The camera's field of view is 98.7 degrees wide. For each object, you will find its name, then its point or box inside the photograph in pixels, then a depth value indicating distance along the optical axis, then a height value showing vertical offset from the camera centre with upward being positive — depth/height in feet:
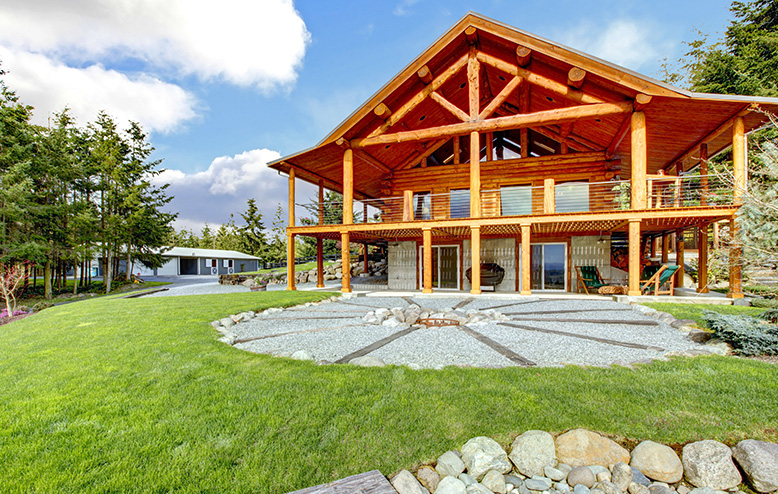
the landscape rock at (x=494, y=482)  7.07 -4.79
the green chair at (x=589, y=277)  36.55 -2.28
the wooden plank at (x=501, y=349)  13.32 -4.26
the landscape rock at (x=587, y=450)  7.56 -4.43
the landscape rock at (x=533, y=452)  7.45 -4.46
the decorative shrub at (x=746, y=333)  13.03 -3.09
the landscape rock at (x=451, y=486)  6.77 -4.69
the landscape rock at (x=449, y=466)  7.17 -4.52
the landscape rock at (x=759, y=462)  6.77 -4.28
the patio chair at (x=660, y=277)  30.12 -1.87
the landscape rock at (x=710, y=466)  7.02 -4.48
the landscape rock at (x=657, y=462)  7.14 -4.48
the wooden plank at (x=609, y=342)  15.04 -4.10
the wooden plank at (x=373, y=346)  14.09 -4.36
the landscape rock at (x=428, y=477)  6.95 -4.66
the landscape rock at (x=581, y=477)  7.21 -4.79
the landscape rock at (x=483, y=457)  7.25 -4.46
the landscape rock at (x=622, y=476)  7.11 -4.70
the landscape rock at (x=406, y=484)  6.65 -4.58
